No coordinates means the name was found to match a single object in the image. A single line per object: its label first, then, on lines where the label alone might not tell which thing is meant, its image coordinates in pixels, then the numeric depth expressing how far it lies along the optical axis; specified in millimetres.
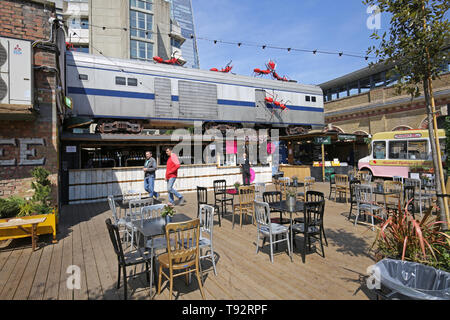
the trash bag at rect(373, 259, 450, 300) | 1839
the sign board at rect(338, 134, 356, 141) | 13551
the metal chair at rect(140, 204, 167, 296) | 2921
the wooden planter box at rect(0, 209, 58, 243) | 4340
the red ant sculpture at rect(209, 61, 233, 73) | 12805
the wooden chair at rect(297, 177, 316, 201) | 8741
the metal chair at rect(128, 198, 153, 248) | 4613
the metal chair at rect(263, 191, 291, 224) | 4589
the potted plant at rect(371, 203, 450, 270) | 2459
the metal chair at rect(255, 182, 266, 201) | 6869
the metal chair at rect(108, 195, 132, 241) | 4385
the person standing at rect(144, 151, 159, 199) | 7656
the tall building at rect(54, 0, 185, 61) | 26297
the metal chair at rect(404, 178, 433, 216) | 6031
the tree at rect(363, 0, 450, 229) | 2617
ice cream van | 10625
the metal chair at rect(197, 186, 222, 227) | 5877
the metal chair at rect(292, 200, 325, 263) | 3682
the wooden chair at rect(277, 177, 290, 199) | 8957
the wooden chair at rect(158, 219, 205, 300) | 2689
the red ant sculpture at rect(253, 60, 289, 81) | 14305
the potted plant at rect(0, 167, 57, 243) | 4438
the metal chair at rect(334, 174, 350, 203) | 7643
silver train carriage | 9328
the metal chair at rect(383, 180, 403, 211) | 6021
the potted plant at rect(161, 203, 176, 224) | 3398
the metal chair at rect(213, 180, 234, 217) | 6417
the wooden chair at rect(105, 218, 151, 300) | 2746
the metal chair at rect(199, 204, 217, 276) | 3376
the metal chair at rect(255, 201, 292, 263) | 3754
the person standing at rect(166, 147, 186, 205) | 7551
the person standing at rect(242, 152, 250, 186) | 8883
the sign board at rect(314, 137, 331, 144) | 12569
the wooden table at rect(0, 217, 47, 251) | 4172
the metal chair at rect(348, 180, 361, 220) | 6162
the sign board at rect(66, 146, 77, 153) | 8572
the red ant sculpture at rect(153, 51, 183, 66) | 11478
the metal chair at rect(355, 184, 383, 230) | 5215
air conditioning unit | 4723
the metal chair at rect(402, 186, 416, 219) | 5543
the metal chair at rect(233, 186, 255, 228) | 5680
